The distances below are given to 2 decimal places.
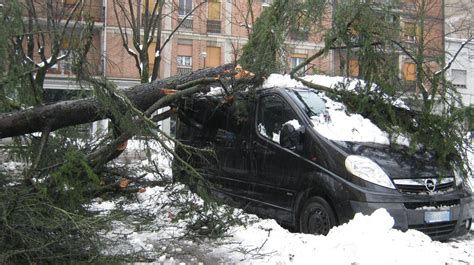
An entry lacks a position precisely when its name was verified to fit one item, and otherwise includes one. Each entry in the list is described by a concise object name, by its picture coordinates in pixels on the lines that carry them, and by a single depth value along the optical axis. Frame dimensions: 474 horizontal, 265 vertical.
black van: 5.25
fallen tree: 5.68
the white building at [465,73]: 31.74
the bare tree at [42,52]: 5.50
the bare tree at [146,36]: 15.87
